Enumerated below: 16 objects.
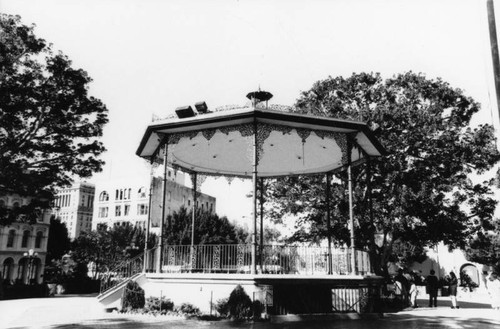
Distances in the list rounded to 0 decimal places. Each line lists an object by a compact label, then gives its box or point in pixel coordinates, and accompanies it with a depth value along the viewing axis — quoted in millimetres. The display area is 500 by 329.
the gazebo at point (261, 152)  13828
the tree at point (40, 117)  23344
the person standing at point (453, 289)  20444
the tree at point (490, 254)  43094
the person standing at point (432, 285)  21969
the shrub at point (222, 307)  13344
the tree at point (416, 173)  23703
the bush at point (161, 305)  14539
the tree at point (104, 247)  42594
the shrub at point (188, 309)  14016
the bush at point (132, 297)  15039
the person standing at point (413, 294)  21891
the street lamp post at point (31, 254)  32412
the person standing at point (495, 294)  20391
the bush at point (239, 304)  13055
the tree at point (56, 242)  64875
